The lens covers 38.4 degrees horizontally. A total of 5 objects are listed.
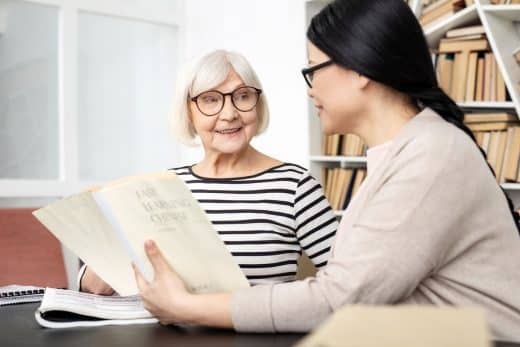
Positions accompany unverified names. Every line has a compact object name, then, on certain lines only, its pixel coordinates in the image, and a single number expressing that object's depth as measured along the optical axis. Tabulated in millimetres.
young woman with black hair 1038
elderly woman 1926
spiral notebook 1775
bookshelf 3412
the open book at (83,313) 1318
